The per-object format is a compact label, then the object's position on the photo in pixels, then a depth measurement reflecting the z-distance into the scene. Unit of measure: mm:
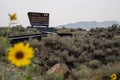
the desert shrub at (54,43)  17969
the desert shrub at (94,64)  15211
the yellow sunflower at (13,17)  4579
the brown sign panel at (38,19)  30125
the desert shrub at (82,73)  11358
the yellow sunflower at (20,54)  2629
